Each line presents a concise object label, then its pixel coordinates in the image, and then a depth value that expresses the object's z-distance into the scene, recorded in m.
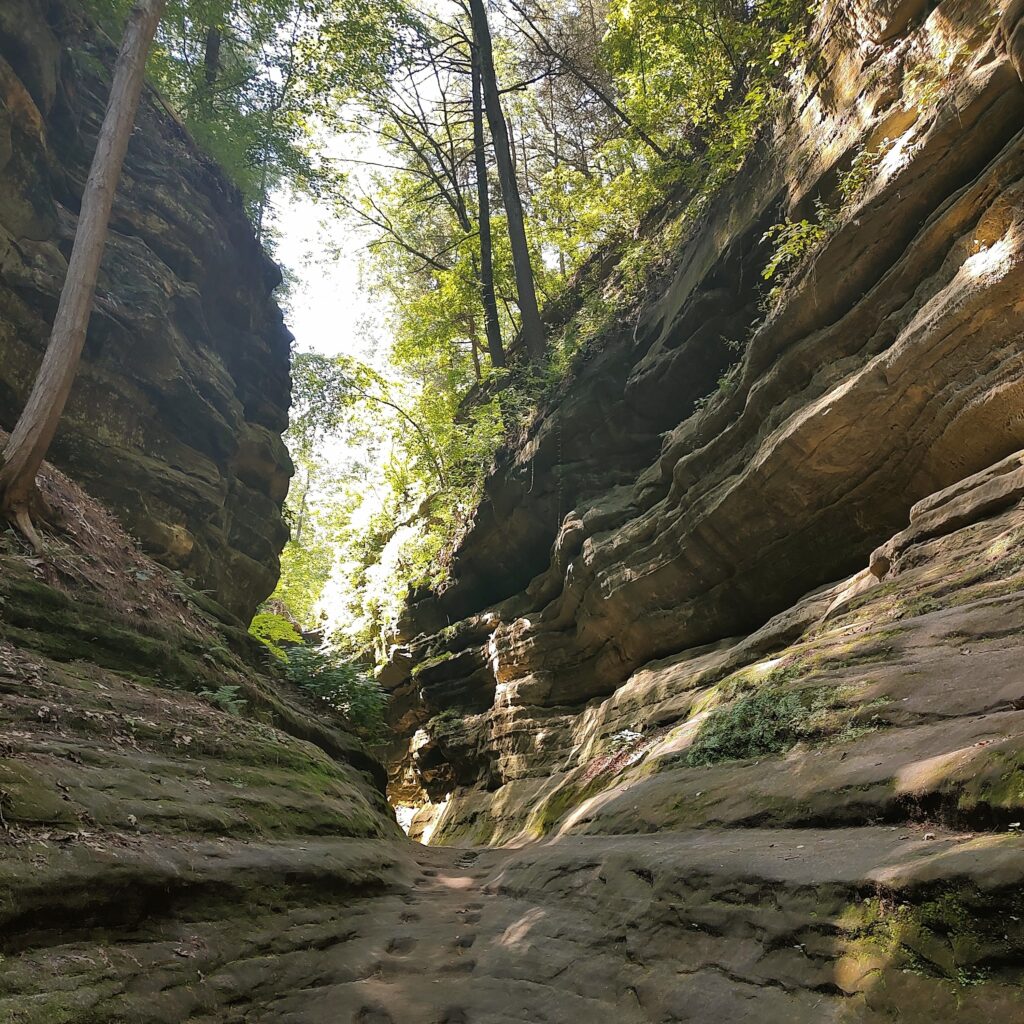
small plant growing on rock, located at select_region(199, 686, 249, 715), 8.09
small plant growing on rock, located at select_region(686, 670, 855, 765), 5.40
